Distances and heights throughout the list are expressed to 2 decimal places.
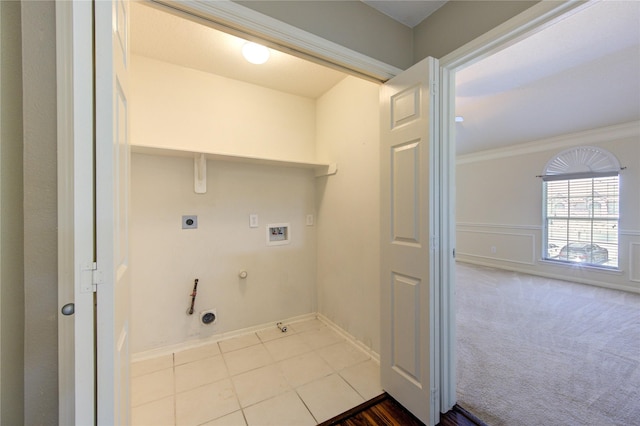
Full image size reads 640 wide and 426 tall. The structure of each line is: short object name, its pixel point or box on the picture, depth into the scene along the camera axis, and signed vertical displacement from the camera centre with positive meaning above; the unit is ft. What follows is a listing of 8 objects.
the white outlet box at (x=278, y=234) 8.77 -0.81
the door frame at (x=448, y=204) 4.59 +0.13
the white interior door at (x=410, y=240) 4.70 -0.60
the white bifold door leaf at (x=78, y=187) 2.02 +0.21
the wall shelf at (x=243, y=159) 6.44 +1.58
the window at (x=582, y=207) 12.96 +0.16
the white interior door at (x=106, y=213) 2.11 -0.01
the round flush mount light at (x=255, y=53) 6.20 +4.01
